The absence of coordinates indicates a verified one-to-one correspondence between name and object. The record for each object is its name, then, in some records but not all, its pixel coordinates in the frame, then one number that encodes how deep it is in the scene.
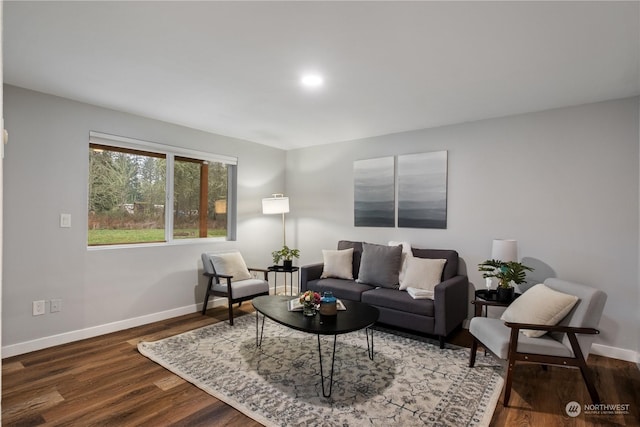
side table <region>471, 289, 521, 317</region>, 3.24
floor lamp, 5.10
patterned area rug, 2.39
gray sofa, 3.46
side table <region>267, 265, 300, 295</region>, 4.89
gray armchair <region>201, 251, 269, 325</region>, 4.17
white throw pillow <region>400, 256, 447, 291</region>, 3.87
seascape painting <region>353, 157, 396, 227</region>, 4.75
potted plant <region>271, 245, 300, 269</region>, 4.97
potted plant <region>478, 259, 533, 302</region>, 3.32
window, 3.91
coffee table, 2.68
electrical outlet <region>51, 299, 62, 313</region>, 3.43
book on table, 3.15
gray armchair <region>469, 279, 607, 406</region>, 2.52
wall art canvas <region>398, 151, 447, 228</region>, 4.32
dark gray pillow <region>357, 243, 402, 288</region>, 4.17
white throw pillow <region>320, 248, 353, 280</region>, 4.57
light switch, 3.49
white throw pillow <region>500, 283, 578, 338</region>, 2.64
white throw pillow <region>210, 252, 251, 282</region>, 4.36
